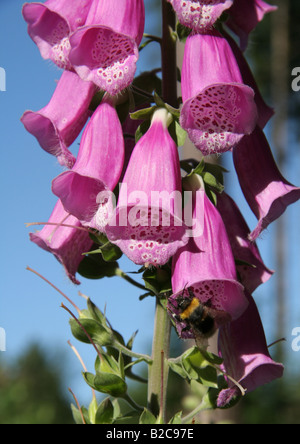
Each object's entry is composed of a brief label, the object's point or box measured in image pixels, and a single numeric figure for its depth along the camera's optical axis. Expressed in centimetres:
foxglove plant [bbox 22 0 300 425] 25
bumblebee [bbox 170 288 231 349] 26
